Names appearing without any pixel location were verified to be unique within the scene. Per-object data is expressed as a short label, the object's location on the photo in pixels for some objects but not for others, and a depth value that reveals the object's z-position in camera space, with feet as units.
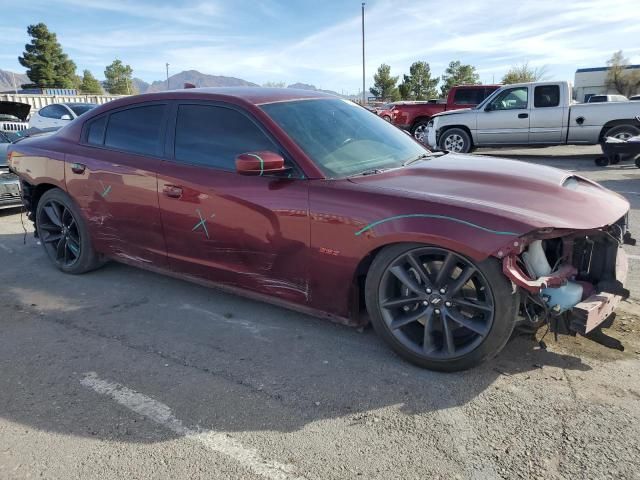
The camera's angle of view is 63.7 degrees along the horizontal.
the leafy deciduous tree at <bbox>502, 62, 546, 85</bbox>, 160.35
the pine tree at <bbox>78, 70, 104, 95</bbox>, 195.10
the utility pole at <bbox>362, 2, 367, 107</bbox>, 148.93
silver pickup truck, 39.53
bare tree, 167.79
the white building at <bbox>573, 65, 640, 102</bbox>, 182.91
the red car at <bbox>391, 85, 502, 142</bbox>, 56.49
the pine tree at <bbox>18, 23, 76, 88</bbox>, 169.78
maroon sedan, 9.03
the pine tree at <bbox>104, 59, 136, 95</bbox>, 211.41
